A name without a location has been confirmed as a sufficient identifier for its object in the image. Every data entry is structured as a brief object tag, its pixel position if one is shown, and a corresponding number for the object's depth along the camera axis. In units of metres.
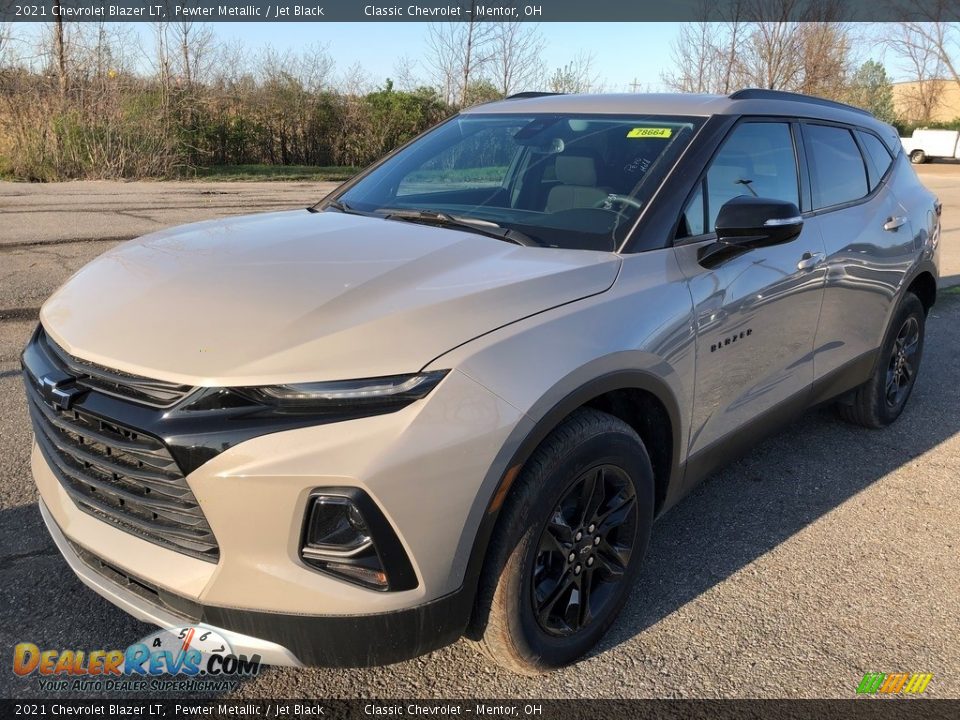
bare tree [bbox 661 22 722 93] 24.20
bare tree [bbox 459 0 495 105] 24.27
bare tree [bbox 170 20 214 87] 21.50
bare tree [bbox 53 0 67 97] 18.83
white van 37.81
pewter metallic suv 1.98
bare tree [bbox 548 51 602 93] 25.27
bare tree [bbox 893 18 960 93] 45.56
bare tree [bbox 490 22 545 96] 23.95
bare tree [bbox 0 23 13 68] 18.72
